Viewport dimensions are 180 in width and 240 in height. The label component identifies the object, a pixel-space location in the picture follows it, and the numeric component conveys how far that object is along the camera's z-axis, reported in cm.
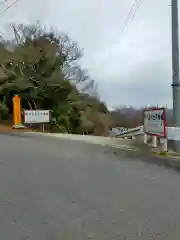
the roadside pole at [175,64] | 1445
